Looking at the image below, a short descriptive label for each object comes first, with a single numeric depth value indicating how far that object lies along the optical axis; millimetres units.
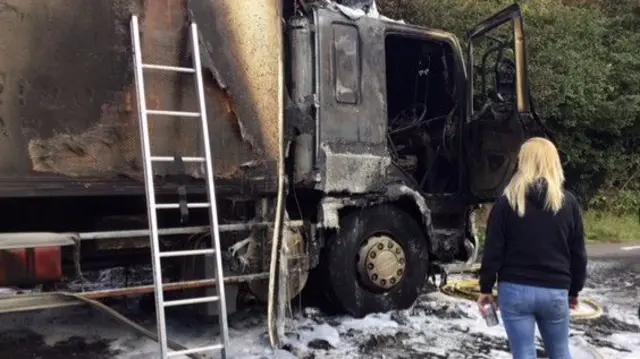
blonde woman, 3166
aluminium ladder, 3822
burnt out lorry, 3861
